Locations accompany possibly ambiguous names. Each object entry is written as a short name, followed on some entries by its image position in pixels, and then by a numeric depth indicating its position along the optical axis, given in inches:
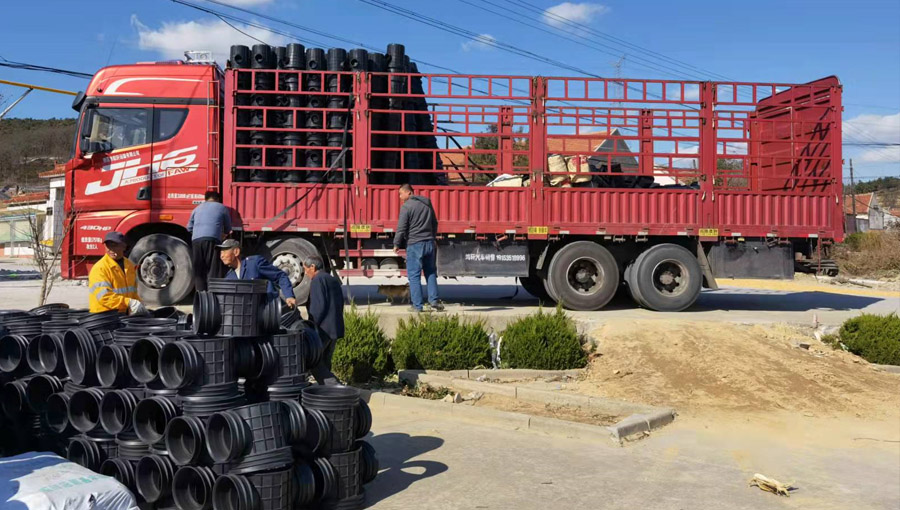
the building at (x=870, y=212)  2054.4
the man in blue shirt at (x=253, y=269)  270.8
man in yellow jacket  260.2
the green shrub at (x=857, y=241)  1155.9
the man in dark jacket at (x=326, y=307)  269.1
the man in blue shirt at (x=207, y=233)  384.8
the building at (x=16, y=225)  1905.0
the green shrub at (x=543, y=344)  357.1
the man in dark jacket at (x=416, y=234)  417.7
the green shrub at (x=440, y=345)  355.6
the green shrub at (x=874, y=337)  380.2
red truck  453.1
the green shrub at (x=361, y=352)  347.9
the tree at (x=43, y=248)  424.5
